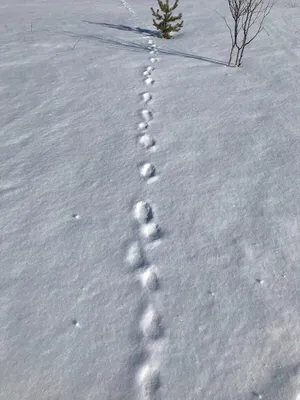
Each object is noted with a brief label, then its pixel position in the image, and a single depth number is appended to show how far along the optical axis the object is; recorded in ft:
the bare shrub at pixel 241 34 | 14.61
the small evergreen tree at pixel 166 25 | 18.21
